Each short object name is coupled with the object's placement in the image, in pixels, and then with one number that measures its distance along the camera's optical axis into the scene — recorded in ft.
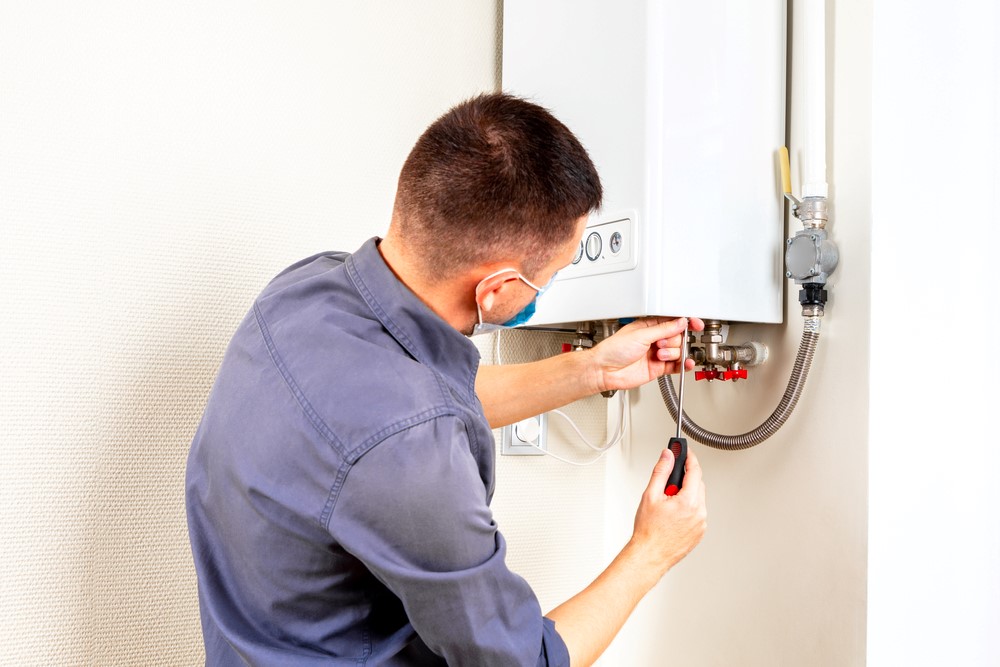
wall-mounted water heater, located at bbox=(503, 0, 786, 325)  3.26
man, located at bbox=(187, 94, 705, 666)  2.23
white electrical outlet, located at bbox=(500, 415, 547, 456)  4.32
